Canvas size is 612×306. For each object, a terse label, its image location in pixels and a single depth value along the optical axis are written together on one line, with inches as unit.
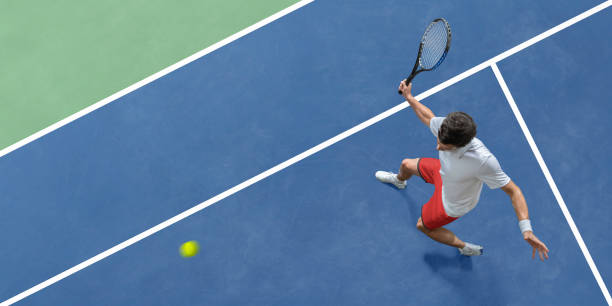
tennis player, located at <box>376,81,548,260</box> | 285.6
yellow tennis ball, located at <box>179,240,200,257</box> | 416.8
